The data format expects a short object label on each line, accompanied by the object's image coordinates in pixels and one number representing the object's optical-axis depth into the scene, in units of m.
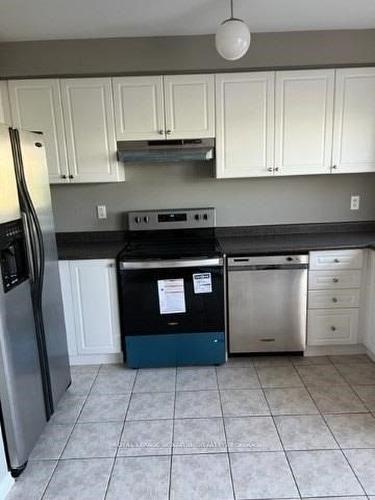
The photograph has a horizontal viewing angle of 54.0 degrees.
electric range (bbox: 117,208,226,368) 2.64
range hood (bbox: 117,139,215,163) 2.78
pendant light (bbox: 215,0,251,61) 2.00
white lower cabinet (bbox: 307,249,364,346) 2.72
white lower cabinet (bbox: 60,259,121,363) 2.71
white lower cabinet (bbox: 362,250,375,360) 2.69
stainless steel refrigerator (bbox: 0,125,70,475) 1.76
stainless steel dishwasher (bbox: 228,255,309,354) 2.71
